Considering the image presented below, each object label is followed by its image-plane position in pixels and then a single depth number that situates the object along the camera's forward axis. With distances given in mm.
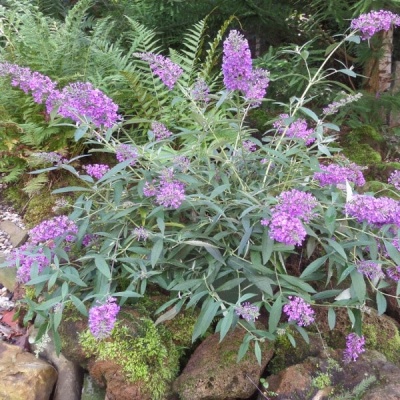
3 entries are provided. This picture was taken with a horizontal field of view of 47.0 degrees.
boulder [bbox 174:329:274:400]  1938
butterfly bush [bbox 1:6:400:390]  1753
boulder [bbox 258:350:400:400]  1859
